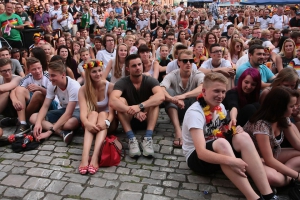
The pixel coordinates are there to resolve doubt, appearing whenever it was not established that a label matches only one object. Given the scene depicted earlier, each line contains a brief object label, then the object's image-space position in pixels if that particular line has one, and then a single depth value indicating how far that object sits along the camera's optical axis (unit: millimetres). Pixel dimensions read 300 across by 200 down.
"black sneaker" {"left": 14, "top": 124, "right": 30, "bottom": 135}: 4677
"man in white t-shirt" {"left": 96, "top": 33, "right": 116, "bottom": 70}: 7180
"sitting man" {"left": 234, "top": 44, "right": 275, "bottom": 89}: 5016
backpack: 3777
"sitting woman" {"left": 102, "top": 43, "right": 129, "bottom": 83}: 6051
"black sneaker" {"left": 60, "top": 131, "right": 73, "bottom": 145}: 4406
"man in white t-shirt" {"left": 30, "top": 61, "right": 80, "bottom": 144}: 4492
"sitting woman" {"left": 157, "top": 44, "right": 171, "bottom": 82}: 6973
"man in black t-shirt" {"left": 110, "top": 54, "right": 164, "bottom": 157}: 4094
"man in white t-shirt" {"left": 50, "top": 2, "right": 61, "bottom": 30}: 10625
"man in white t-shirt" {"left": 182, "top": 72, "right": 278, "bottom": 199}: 2881
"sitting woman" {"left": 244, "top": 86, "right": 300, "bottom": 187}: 3051
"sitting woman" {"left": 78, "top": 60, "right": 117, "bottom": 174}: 3773
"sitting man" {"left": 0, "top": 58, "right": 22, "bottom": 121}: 5043
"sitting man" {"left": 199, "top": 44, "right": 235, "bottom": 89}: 5525
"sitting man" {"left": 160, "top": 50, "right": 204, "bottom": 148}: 4652
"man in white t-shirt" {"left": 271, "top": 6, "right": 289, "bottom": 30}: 12550
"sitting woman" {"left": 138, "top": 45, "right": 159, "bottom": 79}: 5980
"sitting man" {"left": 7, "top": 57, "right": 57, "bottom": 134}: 4898
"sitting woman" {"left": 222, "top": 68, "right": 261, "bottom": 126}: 3828
